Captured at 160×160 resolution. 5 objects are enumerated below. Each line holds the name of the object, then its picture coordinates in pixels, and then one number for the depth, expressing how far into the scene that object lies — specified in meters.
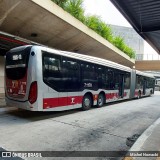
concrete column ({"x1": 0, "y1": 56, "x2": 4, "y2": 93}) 13.03
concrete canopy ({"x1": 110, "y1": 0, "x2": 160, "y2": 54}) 5.04
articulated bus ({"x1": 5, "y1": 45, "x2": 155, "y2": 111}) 7.16
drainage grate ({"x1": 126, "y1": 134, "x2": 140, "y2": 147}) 5.18
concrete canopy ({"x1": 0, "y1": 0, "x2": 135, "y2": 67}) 9.44
